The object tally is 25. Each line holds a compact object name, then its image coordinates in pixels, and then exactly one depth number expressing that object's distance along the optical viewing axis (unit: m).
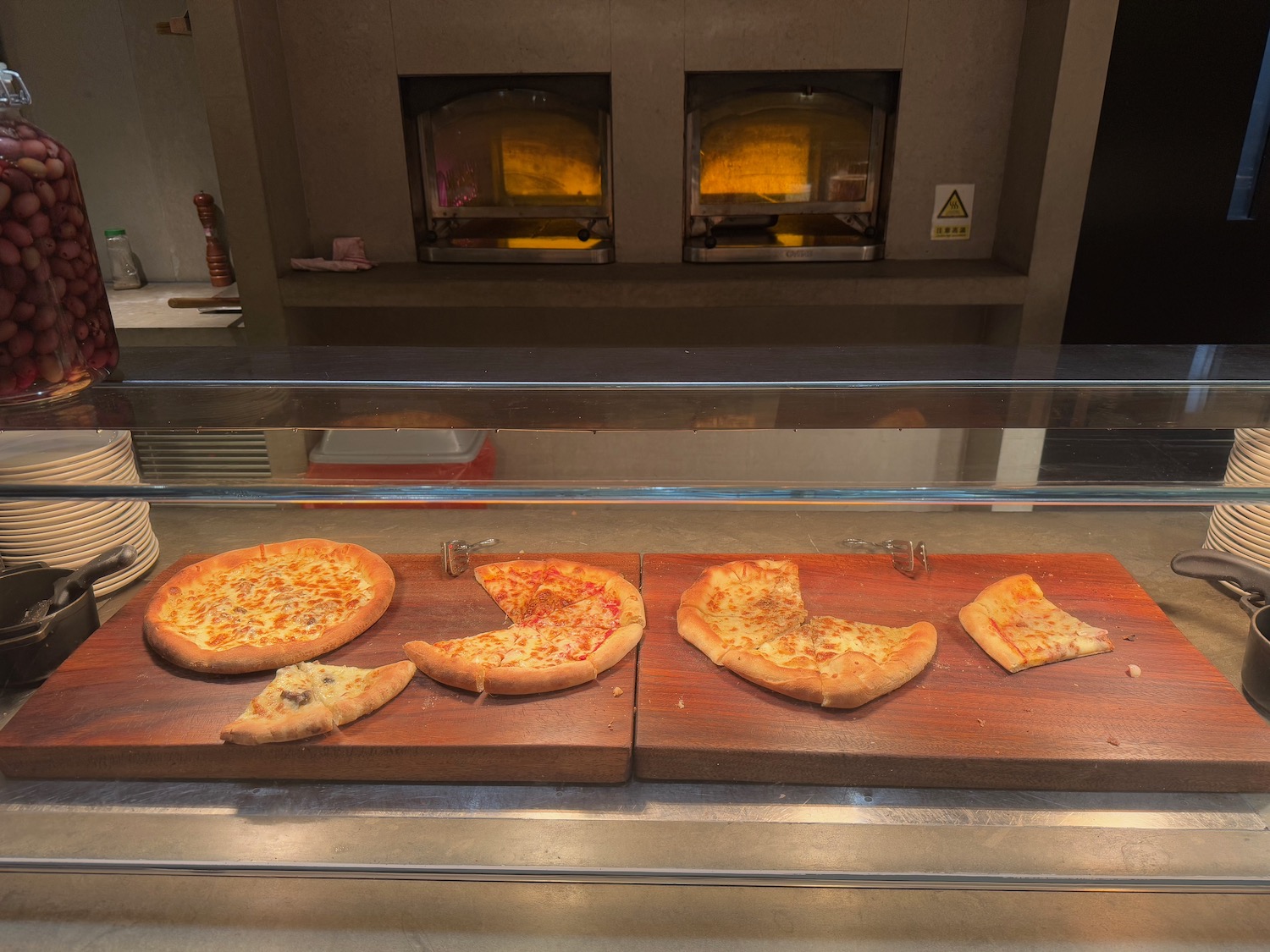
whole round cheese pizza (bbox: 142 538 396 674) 1.32
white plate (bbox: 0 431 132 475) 1.17
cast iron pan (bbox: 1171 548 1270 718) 1.27
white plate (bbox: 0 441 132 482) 1.15
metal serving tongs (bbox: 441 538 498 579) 1.53
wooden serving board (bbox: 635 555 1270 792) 1.16
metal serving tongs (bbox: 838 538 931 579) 1.53
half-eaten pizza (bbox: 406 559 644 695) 1.27
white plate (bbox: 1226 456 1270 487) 1.10
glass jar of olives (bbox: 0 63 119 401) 1.16
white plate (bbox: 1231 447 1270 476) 1.13
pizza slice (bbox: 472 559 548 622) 1.43
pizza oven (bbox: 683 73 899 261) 4.12
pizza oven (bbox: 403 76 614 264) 4.16
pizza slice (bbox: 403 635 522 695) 1.27
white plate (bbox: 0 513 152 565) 1.45
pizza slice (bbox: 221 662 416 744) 1.17
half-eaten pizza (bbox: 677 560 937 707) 1.25
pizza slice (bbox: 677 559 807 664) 1.36
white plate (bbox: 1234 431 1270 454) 1.15
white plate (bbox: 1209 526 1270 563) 1.41
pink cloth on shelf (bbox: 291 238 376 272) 4.10
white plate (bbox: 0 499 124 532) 1.43
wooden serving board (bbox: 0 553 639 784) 1.18
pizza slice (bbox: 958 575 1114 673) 1.32
